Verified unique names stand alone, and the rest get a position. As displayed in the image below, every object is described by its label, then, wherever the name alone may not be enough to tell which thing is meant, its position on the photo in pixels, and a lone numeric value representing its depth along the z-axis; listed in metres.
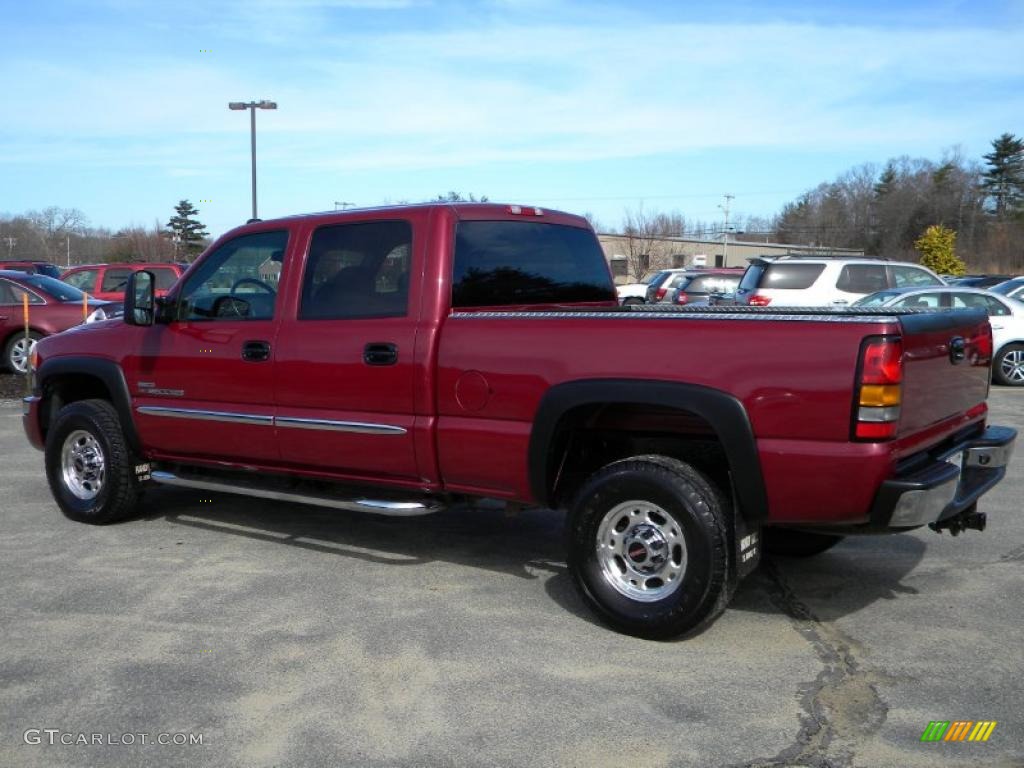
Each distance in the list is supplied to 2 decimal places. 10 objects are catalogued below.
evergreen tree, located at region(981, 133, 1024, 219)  77.81
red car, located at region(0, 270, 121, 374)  14.16
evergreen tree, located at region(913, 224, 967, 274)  50.09
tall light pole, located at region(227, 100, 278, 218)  27.16
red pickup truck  4.01
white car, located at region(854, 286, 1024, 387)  13.96
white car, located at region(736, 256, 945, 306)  15.97
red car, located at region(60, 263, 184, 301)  17.47
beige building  50.47
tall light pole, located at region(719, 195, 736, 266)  63.78
